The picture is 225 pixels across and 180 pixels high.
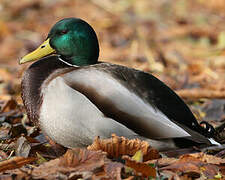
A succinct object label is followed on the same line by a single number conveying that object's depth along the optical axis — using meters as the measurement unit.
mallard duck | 6.43
